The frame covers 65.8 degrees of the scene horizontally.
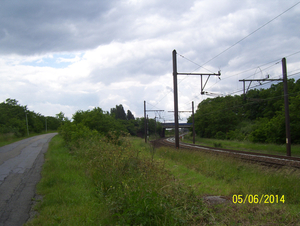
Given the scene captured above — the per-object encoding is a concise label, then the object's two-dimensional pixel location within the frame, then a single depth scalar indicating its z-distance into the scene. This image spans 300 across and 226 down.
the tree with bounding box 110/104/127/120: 105.50
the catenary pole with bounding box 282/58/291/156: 19.14
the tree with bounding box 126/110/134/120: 124.41
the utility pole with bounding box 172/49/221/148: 17.40
